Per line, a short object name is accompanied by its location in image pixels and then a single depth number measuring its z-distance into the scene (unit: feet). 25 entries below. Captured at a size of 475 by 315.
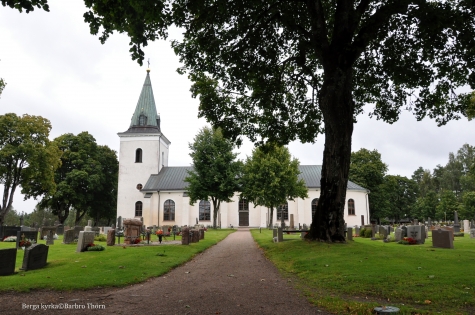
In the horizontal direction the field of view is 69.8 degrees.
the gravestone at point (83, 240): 44.01
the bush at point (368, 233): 73.00
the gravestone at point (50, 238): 60.15
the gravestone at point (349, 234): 56.50
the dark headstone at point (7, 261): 28.86
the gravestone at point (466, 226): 94.44
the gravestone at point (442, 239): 45.20
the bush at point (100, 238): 67.15
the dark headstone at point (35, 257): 31.14
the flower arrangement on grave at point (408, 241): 53.16
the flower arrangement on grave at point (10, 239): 65.51
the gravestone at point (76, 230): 66.66
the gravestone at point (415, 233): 53.81
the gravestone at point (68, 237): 60.70
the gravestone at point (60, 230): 95.98
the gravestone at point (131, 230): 58.23
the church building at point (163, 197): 146.10
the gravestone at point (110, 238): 54.29
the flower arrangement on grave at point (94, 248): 44.49
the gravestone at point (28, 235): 48.12
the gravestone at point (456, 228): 80.81
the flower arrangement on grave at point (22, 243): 47.57
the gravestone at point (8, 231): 71.76
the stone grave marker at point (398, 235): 58.34
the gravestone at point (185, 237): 55.20
